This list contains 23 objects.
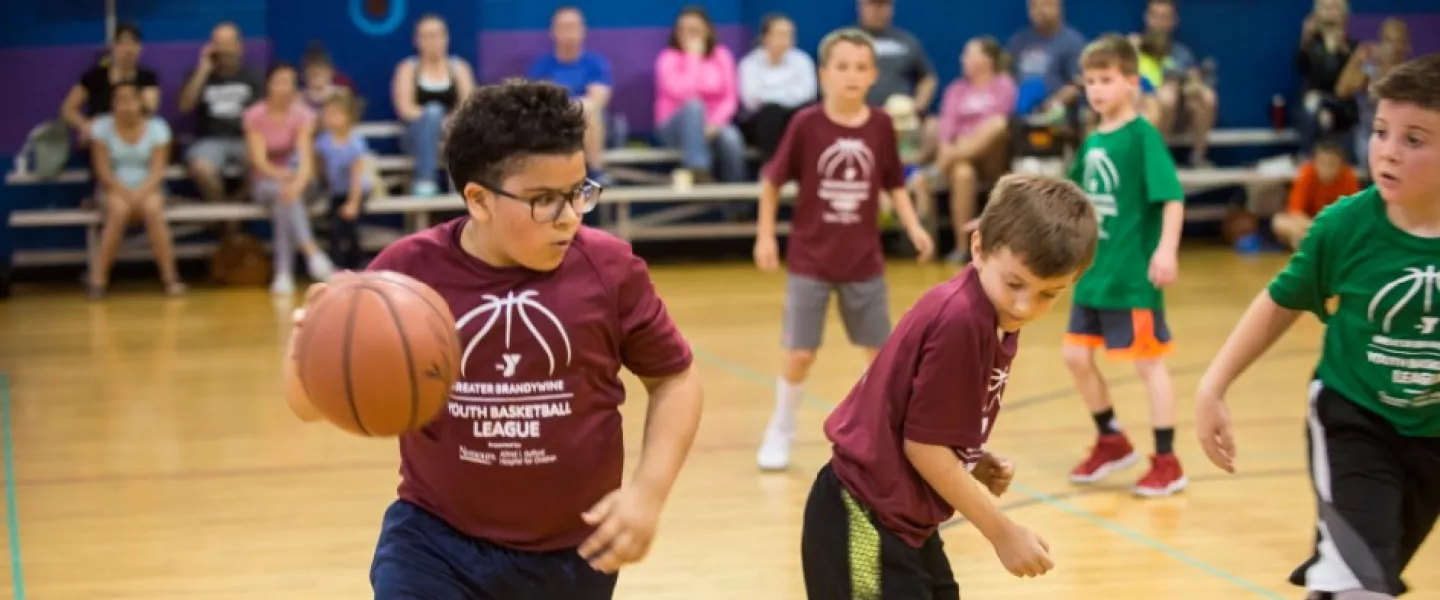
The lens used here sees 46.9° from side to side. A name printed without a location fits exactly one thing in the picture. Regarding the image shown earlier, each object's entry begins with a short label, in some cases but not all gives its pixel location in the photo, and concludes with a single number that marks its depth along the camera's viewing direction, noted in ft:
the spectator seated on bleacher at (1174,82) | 44.47
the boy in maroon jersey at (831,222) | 21.31
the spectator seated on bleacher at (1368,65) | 45.37
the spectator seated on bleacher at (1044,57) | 43.80
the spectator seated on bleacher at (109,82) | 40.65
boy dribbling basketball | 9.87
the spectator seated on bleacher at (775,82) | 42.78
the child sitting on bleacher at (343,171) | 40.13
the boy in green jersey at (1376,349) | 11.34
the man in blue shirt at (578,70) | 42.39
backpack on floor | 40.73
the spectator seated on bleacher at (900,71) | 43.96
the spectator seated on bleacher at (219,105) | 41.16
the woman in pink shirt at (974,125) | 42.47
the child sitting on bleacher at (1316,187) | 41.47
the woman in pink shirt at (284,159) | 39.81
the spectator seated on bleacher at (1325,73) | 45.85
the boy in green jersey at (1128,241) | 19.63
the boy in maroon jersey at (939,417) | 10.48
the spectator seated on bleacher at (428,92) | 41.78
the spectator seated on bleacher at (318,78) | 41.63
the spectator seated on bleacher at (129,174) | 39.19
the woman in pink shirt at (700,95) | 43.01
